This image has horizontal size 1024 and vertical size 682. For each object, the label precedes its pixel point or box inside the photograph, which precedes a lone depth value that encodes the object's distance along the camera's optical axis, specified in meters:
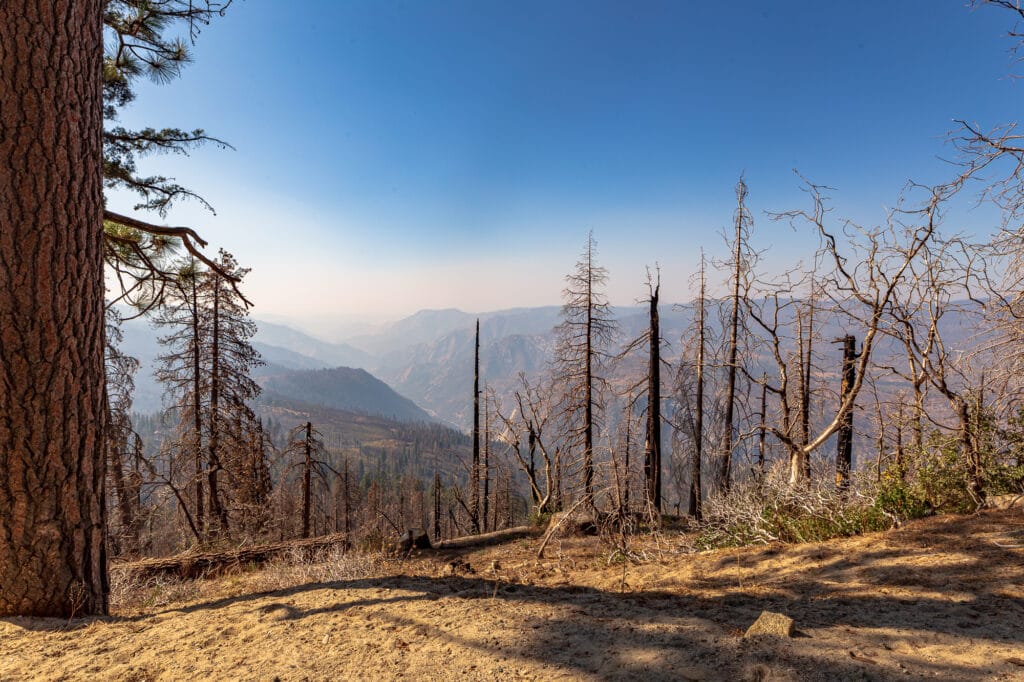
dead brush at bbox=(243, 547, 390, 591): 4.99
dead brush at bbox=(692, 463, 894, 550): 5.56
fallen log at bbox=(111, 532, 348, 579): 6.89
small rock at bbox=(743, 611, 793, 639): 2.96
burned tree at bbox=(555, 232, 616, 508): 14.98
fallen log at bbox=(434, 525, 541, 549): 10.15
